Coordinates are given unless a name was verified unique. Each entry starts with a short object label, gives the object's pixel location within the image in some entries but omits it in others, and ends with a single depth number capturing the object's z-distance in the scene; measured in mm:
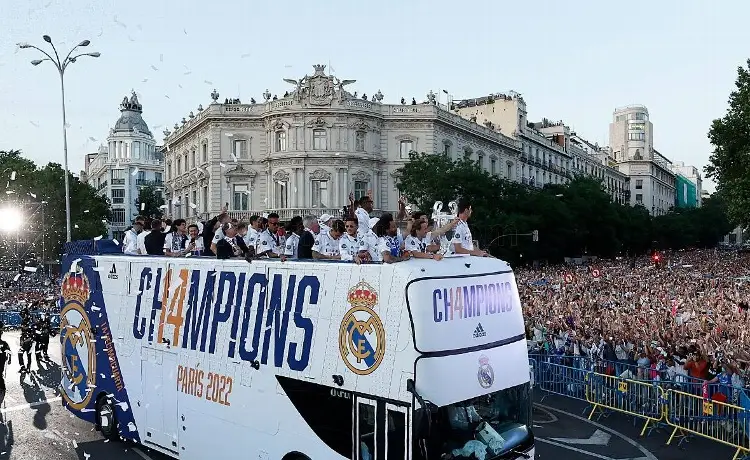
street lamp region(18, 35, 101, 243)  25491
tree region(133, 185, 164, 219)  93000
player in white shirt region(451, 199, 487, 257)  8062
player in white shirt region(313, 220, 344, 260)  8719
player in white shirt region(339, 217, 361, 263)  8000
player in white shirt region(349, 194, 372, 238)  7877
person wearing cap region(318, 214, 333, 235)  9036
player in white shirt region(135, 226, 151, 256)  11352
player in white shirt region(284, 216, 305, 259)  10156
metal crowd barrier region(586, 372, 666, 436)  12797
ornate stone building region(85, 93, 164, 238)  100312
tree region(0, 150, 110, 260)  58062
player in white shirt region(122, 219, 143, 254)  11734
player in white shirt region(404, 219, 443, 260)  8570
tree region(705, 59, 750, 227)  39844
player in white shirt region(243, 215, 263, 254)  10266
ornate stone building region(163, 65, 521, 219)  52562
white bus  6629
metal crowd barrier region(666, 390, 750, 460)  11070
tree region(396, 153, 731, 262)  47344
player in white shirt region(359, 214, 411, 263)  7246
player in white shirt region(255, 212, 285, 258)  10117
